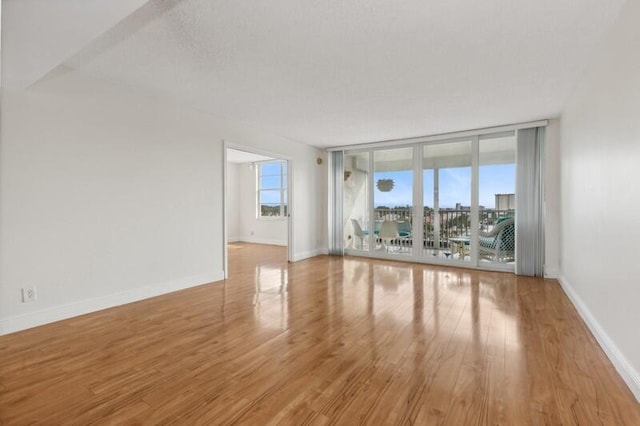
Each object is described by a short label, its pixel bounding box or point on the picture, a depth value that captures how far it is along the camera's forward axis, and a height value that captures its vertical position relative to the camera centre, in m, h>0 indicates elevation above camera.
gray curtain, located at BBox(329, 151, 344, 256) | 6.61 +0.23
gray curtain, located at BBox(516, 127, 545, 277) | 4.57 +0.15
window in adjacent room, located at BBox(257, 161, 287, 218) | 8.52 +0.68
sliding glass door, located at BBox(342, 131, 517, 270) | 5.04 +0.23
